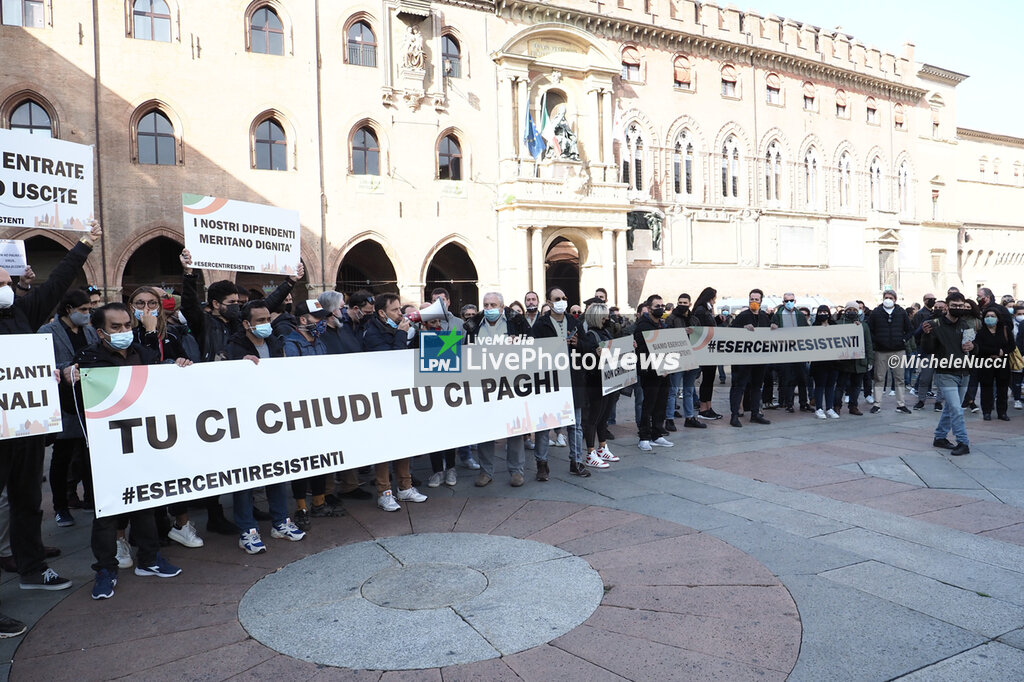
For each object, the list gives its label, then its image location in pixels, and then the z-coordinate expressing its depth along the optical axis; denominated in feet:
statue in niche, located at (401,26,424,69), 77.15
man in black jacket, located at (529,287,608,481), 25.64
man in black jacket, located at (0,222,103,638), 16.20
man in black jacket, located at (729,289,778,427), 38.04
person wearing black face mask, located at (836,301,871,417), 40.60
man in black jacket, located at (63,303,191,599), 15.84
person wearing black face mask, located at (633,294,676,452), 31.76
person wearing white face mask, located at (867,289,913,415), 42.37
